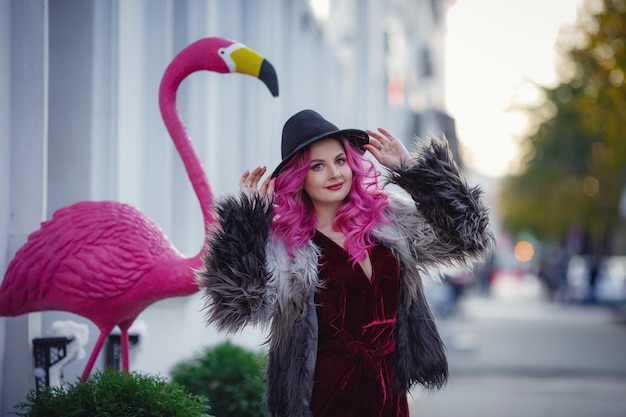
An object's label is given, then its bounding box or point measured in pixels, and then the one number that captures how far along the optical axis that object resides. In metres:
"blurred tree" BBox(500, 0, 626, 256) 16.20
